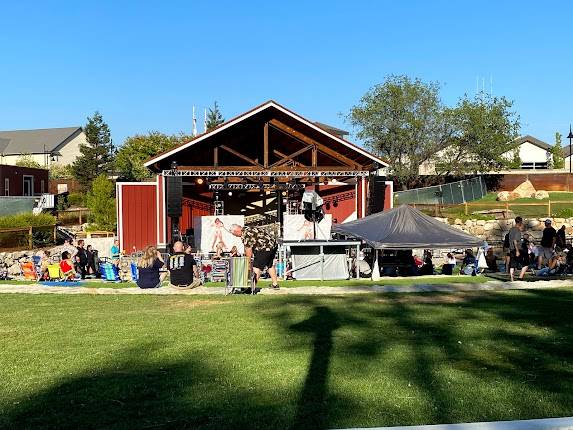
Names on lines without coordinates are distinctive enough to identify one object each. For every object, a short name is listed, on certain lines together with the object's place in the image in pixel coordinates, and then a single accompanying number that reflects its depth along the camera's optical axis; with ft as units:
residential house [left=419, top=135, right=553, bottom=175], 208.85
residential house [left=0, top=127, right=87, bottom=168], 220.43
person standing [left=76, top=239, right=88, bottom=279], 57.06
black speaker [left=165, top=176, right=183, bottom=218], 69.10
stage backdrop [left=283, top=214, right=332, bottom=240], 72.90
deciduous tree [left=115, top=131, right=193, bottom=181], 171.01
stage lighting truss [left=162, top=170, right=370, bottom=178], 72.79
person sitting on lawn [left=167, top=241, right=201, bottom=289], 43.19
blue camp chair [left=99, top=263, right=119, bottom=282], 53.31
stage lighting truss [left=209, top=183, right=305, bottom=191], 82.79
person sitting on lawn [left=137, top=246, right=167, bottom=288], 43.60
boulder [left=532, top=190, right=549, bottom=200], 135.54
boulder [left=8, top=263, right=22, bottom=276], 70.98
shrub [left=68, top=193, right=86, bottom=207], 145.95
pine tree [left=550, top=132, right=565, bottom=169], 198.49
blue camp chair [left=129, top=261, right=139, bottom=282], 54.20
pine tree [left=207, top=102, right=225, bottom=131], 241.04
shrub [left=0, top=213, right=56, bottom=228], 84.12
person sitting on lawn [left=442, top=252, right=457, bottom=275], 60.80
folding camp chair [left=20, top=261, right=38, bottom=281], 56.23
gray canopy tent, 51.39
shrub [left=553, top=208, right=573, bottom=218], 103.09
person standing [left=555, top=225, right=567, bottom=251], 56.12
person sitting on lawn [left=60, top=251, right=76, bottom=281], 52.71
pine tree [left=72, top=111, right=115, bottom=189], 184.03
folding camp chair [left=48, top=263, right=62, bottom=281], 52.54
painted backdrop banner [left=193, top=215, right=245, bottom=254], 72.43
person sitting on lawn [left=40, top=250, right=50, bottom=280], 53.01
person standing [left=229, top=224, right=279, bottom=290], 42.96
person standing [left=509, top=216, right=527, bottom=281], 47.42
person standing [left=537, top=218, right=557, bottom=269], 51.67
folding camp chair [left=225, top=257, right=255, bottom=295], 40.45
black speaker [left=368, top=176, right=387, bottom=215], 77.00
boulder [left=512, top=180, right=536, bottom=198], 140.77
